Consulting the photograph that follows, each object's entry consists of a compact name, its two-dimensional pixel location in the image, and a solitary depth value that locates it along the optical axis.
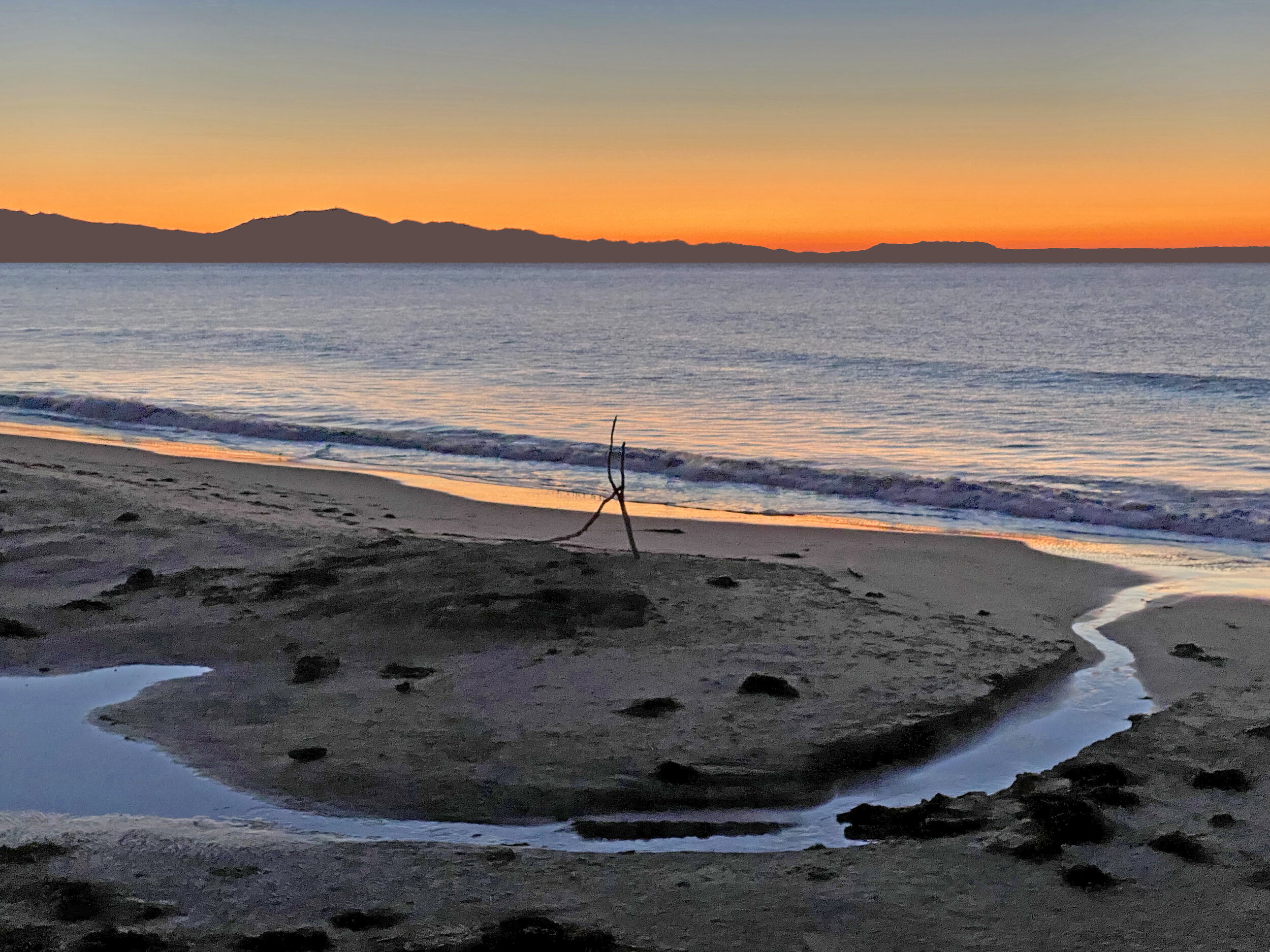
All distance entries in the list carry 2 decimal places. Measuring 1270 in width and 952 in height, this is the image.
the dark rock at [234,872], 4.19
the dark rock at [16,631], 7.14
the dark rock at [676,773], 5.14
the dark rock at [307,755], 5.32
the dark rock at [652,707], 5.86
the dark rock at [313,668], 6.40
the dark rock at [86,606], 7.64
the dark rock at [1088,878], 4.12
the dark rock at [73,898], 3.84
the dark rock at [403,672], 6.46
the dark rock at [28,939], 3.61
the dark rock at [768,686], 6.11
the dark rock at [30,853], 4.22
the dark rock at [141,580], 8.12
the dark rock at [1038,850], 4.34
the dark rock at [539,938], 3.68
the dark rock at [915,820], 4.62
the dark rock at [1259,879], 4.12
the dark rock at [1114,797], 4.82
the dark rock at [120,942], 3.62
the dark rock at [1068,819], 4.49
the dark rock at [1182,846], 4.34
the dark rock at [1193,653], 7.16
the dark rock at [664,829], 4.72
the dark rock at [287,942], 3.66
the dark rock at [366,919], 3.83
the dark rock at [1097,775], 5.05
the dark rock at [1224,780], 5.03
